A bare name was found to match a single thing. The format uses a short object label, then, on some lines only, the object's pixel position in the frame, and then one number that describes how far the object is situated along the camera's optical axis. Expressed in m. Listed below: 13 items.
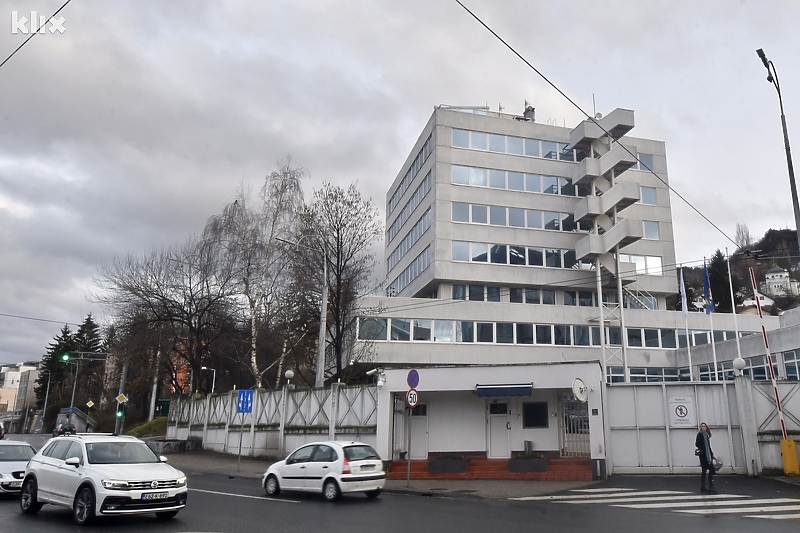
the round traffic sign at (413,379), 19.59
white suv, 10.70
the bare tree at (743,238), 118.00
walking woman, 16.52
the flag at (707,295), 36.06
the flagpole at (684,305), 40.19
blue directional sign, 26.74
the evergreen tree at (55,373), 90.06
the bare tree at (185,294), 37.20
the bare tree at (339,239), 31.78
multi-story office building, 43.66
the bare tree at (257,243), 35.75
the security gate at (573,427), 22.72
